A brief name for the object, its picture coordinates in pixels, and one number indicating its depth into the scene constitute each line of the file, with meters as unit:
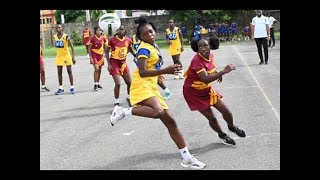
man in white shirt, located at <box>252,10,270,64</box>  17.05
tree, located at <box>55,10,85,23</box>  76.25
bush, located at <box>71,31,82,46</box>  48.12
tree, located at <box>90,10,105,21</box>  60.34
